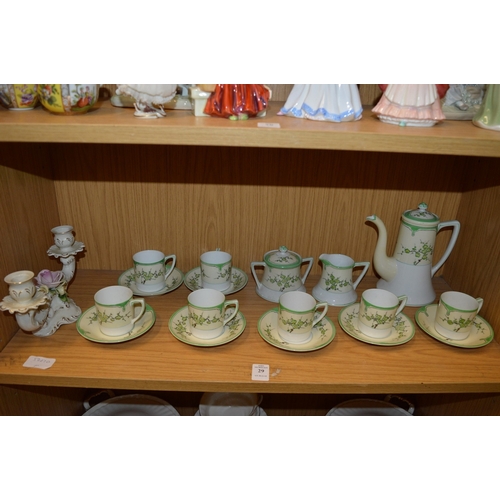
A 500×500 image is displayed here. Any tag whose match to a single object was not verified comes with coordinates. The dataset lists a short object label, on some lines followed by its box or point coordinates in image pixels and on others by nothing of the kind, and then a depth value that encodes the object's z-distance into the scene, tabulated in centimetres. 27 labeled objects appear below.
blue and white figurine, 80
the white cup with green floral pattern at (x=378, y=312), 95
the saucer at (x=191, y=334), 94
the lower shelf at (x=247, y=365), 86
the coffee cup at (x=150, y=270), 109
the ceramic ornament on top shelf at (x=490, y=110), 78
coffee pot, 102
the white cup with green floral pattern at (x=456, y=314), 94
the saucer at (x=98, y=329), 94
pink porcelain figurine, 78
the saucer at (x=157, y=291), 110
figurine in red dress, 78
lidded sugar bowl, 108
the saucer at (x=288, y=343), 93
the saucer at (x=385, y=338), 96
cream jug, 107
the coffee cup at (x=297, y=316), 93
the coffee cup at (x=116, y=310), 93
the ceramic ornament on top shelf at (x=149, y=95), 78
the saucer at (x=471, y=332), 95
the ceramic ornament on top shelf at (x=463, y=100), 86
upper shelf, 73
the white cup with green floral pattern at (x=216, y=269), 108
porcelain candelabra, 88
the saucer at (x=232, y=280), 112
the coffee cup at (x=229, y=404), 127
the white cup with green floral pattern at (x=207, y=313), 93
